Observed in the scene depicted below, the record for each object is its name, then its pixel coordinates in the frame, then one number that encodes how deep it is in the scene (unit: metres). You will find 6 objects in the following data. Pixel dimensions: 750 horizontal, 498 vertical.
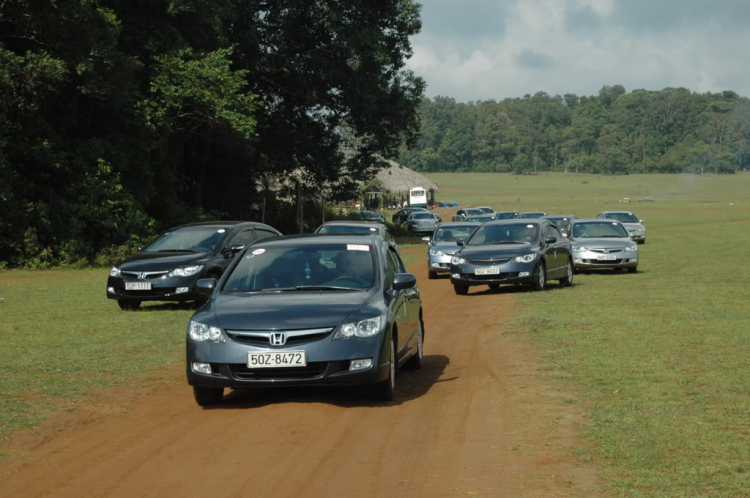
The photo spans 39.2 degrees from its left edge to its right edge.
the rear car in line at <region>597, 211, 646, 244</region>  46.53
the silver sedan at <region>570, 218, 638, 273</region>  27.97
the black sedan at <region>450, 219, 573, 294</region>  22.31
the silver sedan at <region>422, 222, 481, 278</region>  28.41
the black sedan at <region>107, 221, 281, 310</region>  18.38
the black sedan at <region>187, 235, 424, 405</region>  8.92
